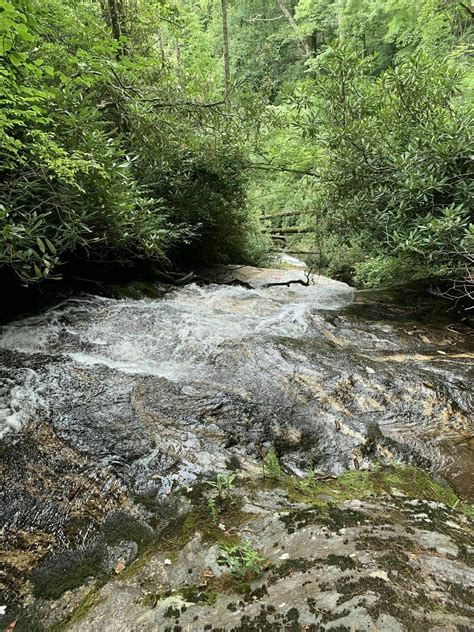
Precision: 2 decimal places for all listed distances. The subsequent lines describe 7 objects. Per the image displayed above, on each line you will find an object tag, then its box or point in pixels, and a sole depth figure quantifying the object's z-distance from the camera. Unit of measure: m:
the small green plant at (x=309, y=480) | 2.97
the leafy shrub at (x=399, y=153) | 5.69
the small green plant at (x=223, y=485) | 2.85
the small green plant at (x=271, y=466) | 3.16
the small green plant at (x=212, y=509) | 2.62
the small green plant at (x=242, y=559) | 2.03
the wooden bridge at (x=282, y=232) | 16.38
